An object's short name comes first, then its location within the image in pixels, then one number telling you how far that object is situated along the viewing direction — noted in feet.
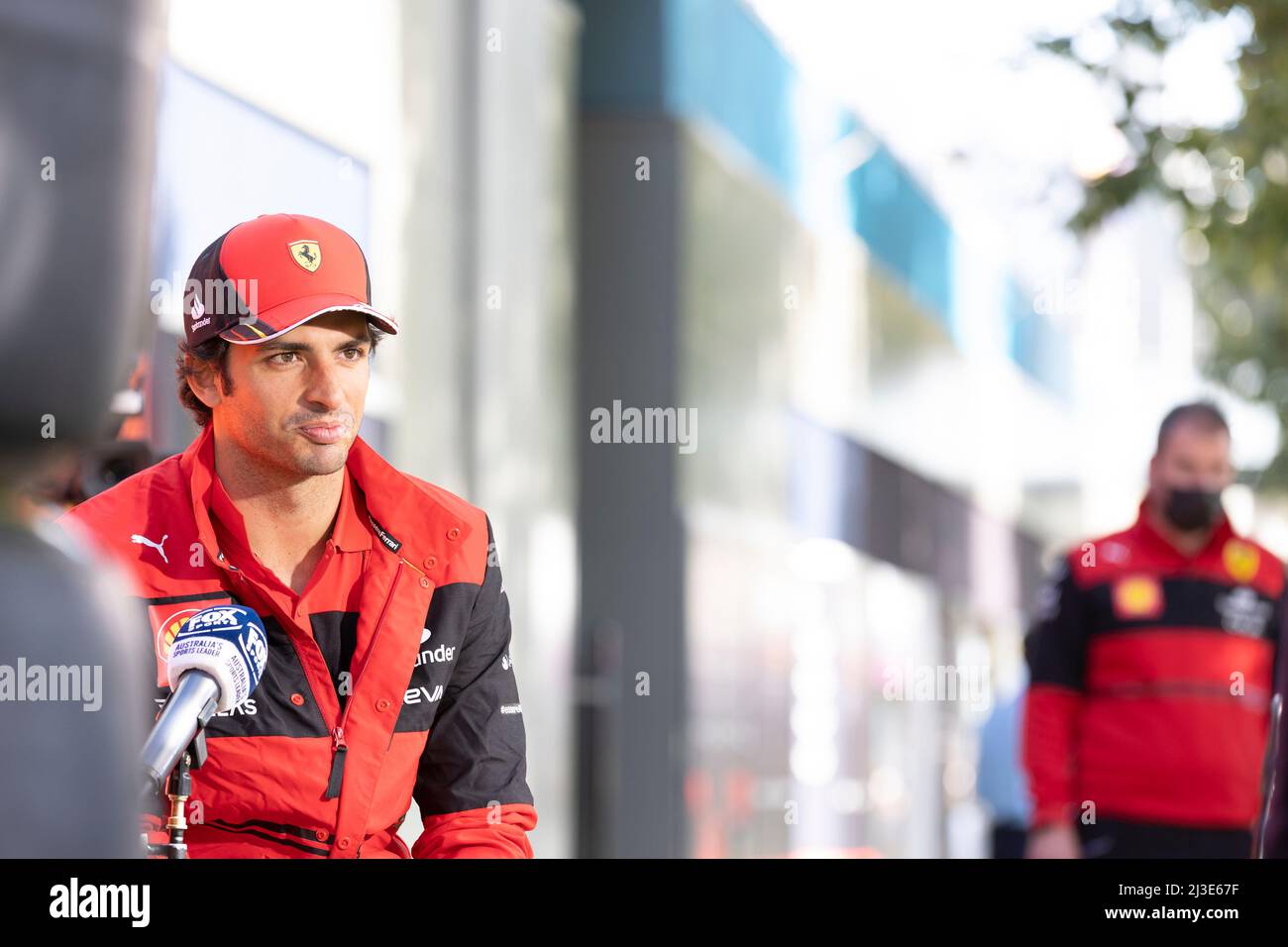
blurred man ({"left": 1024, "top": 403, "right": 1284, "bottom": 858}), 28.39
